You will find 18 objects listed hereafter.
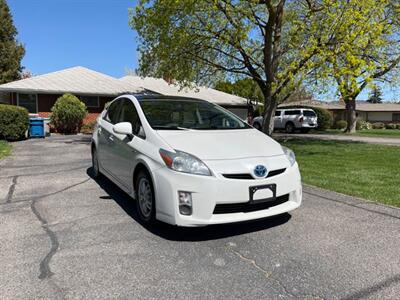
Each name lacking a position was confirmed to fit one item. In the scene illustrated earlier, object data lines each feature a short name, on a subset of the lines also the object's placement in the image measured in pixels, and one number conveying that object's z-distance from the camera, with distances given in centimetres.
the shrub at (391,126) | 4572
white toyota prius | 394
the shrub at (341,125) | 3584
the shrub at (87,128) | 2216
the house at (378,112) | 5825
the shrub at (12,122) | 1597
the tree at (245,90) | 3469
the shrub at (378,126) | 4496
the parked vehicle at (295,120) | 2756
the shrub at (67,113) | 2073
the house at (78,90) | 2214
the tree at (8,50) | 3703
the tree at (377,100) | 9760
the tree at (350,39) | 1119
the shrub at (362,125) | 3917
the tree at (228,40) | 1269
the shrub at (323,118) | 3353
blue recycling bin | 1820
